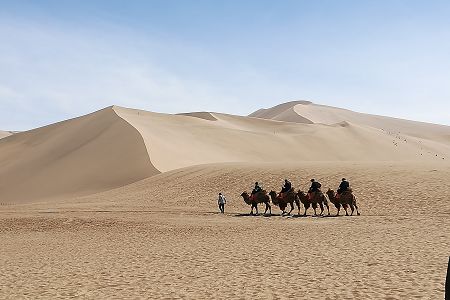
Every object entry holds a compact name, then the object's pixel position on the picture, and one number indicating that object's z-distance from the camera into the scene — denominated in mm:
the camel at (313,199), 26016
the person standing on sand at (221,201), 28797
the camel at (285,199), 27109
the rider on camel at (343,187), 25281
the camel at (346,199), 25359
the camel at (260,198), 27438
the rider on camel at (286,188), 27197
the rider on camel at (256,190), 27688
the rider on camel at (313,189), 26250
